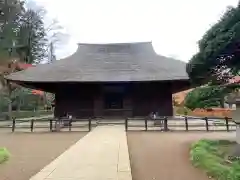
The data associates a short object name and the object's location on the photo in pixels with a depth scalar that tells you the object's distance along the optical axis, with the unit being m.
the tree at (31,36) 26.70
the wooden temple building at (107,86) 11.92
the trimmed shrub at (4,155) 4.49
